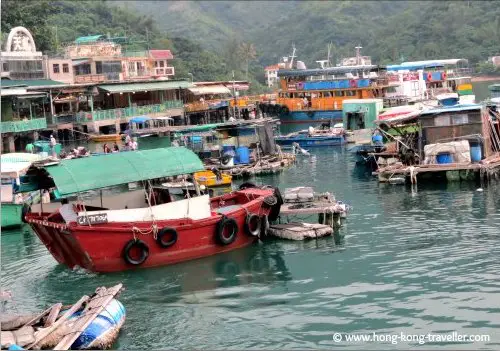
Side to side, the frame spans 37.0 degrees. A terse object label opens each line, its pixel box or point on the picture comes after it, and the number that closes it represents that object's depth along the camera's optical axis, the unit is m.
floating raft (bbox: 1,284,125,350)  12.98
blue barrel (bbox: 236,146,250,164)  38.00
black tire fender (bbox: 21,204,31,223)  26.58
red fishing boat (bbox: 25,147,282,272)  19.11
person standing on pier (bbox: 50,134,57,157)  40.34
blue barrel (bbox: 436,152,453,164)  31.67
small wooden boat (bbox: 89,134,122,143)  49.12
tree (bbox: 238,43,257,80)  111.88
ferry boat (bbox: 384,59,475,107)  58.27
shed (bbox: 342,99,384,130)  50.78
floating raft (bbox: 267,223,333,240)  22.36
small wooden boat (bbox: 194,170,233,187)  33.49
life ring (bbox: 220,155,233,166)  37.12
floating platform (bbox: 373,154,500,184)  30.70
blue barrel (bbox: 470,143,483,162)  31.88
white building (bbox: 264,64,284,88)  110.12
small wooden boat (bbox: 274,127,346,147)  48.88
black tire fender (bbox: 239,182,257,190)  25.44
